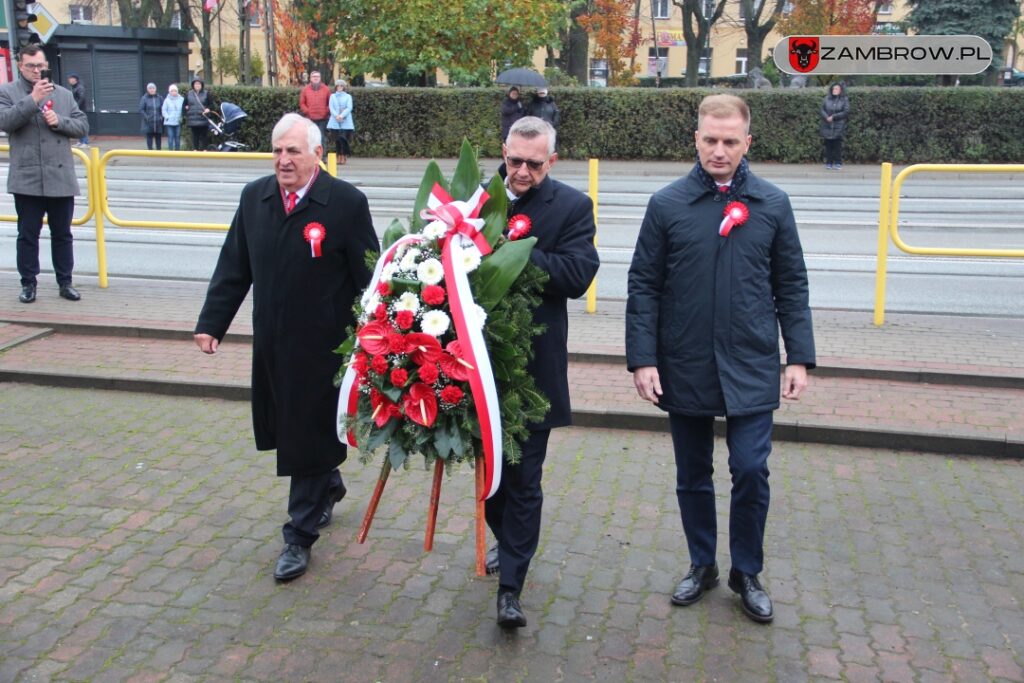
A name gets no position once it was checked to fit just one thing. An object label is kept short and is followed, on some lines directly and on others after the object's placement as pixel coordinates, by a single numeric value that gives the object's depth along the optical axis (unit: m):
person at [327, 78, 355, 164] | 25.84
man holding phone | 8.72
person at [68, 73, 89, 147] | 29.27
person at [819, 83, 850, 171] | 24.09
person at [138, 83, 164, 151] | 29.09
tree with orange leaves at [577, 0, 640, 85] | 41.25
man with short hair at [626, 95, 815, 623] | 4.27
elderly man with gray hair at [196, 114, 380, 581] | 4.69
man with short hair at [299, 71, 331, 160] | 25.73
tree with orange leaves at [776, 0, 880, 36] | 37.56
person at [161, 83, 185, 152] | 27.64
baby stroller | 27.42
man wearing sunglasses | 4.28
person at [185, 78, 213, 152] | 26.80
